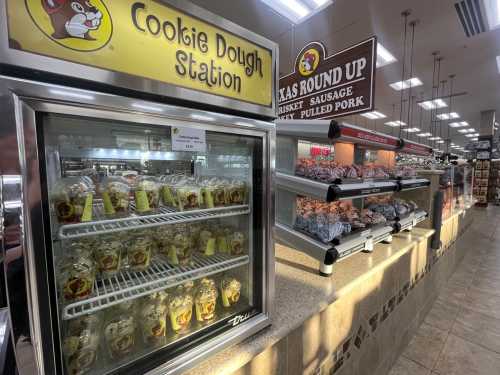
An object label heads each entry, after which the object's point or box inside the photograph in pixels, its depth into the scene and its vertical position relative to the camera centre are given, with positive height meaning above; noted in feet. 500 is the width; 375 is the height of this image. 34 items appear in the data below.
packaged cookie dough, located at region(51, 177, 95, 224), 2.49 -0.37
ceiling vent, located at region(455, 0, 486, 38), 11.02 +7.64
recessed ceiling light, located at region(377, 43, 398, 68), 15.10 +7.58
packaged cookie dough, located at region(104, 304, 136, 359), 2.79 -2.05
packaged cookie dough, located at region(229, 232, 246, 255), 3.88 -1.29
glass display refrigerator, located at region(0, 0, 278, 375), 1.81 -0.22
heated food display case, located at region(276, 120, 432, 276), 4.82 -0.63
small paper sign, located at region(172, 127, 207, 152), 2.63 +0.33
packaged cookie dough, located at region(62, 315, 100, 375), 2.46 -1.96
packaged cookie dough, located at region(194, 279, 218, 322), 3.36 -2.00
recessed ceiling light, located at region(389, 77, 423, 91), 20.49 +7.45
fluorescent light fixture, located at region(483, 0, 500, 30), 11.15 +7.82
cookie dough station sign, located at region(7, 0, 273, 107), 1.84 +1.23
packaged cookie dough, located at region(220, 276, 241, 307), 3.67 -2.00
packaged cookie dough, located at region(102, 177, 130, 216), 3.03 -0.40
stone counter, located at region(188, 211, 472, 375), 3.37 -2.89
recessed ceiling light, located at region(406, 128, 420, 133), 44.31 +6.94
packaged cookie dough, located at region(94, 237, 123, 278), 3.10 -1.22
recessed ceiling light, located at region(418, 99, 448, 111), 26.24 +7.31
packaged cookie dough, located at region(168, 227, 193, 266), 3.63 -1.33
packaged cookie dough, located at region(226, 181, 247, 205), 3.75 -0.43
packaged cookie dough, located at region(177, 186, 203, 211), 3.48 -0.47
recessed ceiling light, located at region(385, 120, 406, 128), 36.60 +6.85
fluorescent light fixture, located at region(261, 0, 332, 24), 10.34 +7.43
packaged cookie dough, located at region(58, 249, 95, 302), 2.50 -1.23
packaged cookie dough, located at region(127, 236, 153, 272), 3.31 -1.26
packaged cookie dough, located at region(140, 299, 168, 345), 2.99 -2.04
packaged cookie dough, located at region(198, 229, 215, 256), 3.98 -1.32
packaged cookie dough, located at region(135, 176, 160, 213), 3.21 -0.40
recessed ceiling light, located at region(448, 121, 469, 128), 40.02 +7.28
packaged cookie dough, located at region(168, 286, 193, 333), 3.16 -2.00
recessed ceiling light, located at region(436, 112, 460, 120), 33.27 +7.35
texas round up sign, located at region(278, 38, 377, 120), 6.02 +2.49
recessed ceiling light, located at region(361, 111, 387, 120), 31.38 +7.05
